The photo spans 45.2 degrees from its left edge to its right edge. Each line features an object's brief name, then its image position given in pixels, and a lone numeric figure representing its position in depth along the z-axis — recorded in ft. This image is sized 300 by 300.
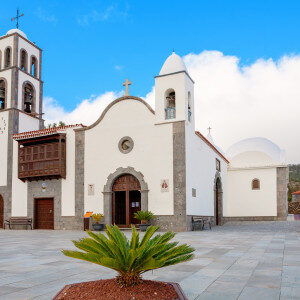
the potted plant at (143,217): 54.37
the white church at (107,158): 56.44
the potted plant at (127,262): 10.82
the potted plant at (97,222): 57.98
